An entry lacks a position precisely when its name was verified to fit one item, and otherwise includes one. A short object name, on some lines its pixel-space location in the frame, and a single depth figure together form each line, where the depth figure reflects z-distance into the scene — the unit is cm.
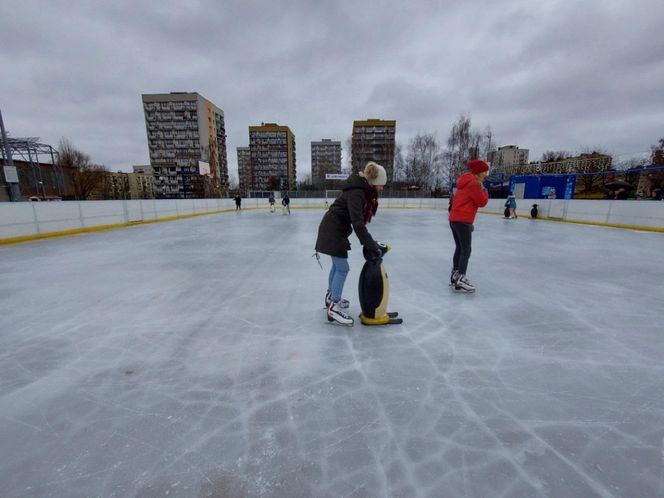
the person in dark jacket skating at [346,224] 218
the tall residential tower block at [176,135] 6500
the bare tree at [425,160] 3456
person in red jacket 310
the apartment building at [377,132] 7088
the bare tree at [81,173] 3142
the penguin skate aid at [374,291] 244
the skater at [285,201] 1621
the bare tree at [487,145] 2962
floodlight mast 981
